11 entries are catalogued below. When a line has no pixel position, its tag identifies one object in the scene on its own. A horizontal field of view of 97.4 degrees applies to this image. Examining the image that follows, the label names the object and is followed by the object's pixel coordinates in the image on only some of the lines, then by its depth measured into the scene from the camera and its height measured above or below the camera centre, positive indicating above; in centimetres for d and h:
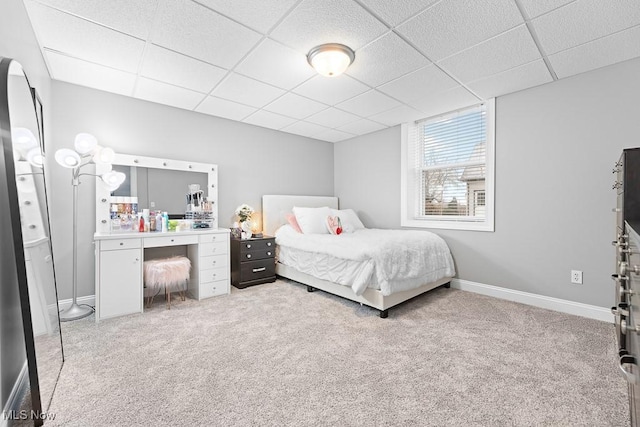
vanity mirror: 309 +34
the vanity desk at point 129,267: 266 -57
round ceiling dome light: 227 +127
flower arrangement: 405 -2
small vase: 390 -25
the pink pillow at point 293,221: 420 -16
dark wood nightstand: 371 -69
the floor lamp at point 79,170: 254 +42
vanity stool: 289 -65
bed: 274 -60
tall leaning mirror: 139 -25
